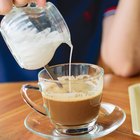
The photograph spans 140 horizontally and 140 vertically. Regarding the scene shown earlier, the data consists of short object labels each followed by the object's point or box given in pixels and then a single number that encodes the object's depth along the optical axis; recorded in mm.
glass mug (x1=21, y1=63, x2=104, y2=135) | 525
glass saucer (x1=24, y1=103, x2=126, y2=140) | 522
